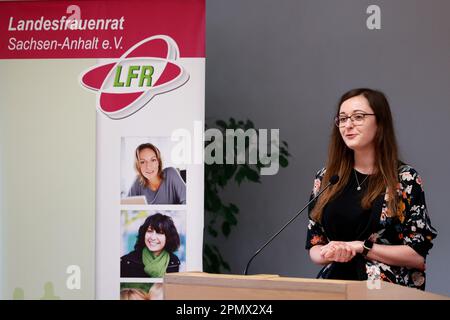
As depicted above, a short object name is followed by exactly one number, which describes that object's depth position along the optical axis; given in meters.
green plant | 5.62
